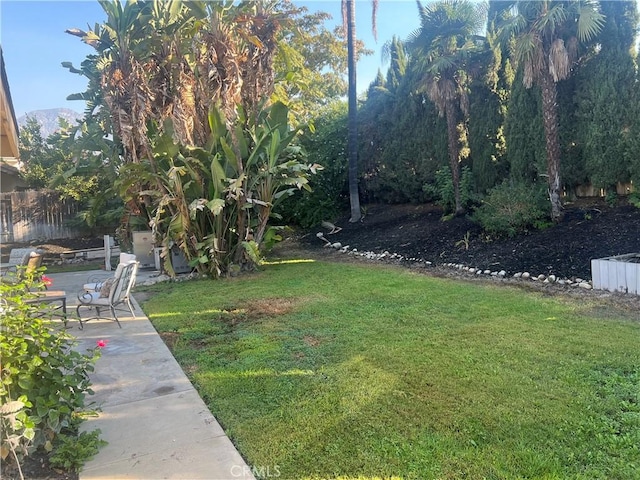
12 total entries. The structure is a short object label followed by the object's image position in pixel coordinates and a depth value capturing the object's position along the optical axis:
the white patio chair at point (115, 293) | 6.62
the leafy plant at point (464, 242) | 10.57
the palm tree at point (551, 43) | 9.44
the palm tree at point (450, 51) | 12.61
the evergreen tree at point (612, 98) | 9.57
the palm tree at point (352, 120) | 16.09
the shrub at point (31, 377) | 2.60
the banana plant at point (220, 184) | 9.58
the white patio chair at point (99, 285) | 7.62
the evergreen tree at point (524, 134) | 11.23
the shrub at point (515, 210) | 10.05
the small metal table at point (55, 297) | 6.26
